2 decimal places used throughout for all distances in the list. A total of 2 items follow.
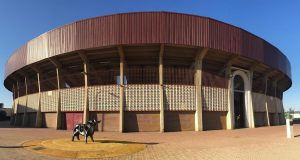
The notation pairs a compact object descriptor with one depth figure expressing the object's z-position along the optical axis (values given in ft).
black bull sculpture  44.60
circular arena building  78.64
